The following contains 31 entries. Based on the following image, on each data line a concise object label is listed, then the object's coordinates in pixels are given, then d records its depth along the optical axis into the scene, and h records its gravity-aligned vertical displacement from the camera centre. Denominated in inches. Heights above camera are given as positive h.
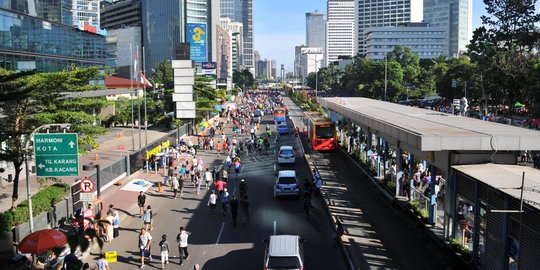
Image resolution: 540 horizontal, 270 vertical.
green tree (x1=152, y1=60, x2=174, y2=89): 2709.2 +67.4
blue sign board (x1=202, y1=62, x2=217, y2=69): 4761.3 +192.2
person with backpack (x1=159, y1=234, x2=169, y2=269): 694.5 -206.7
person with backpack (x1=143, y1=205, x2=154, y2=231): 855.1 -203.6
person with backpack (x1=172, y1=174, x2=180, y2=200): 1122.0 -199.8
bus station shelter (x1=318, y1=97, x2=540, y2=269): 672.4 -73.5
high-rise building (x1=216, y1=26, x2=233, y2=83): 7214.6 +360.7
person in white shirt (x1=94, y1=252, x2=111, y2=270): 625.0 -201.7
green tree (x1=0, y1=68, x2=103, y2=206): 832.7 -33.7
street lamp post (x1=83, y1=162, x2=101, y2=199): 1004.1 -158.3
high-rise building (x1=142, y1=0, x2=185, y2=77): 6018.7 +654.2
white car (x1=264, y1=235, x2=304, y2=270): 591.5 -182.9
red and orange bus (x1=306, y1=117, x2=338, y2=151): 1680.6 -146.6
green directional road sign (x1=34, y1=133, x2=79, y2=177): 730.8 -89.0
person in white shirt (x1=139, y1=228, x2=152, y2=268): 703.7 -198.6
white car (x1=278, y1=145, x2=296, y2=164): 1507.1 -190.5
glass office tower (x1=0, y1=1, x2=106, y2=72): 1688.0 +176.5
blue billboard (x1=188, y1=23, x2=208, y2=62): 4749.0 +403.5
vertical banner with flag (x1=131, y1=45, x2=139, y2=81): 1611.0 +65.4
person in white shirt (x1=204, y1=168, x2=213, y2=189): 1218.0 -199.6
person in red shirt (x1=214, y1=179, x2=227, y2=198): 1056.7 -190.6
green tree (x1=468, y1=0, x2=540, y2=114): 2417.7 +202.9
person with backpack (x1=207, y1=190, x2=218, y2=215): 951.0 -198.8
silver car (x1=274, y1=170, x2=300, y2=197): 1075.9 -192.9
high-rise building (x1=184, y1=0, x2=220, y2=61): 6127.0 +818.8
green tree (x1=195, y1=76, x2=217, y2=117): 2471.7 -34.5
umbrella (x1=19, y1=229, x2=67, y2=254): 616.7 -176.0
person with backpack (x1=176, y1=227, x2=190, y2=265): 708.7 -201.0
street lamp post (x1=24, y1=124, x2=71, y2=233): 677.6 -148.2
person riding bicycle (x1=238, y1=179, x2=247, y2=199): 952.3 -181.6
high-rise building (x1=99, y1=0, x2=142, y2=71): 5782.5 +760.0
